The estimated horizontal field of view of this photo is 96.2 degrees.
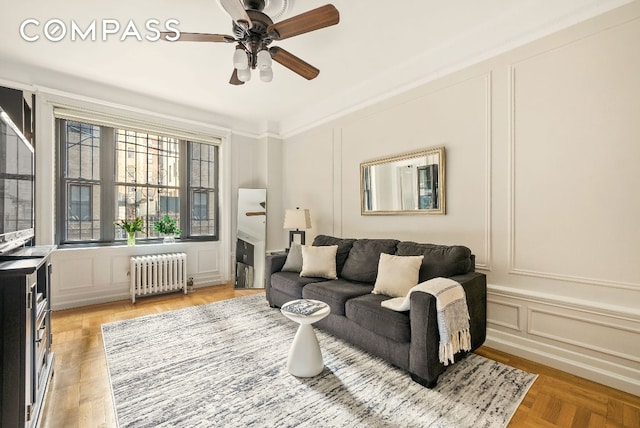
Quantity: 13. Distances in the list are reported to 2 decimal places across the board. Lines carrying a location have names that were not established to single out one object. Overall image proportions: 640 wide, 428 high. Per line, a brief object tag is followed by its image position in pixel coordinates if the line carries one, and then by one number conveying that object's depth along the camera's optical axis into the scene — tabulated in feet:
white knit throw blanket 6.49
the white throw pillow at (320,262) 11.00
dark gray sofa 6.57
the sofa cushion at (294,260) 11.91
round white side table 7.03
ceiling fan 5.97
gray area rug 5.65
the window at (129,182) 12.96
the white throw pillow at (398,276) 8.48
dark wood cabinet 4.49
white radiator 13.25
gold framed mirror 10.05
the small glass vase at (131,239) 13.82
